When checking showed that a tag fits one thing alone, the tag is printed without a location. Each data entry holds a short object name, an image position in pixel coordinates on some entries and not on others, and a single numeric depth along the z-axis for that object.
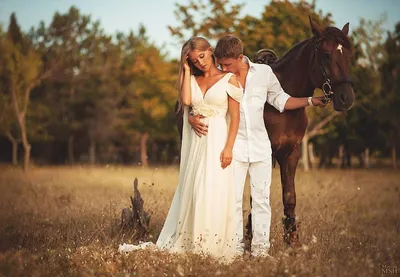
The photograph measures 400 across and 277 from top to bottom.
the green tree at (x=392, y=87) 26.55
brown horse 5.59
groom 5.48
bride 5.29
